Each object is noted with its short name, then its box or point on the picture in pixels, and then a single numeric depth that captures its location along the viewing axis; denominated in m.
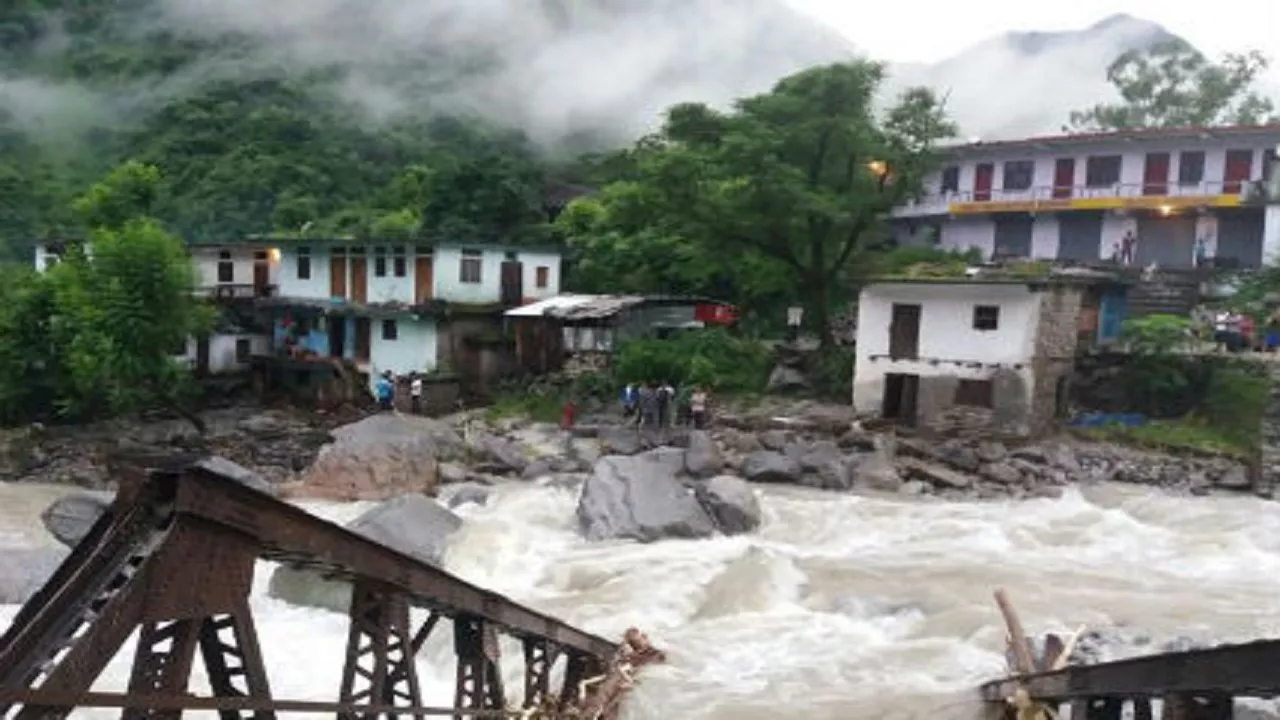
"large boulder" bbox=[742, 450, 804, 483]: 25.62
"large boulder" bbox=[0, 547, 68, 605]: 15.92
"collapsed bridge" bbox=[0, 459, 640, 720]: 4.05
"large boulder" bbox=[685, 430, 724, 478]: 25.14
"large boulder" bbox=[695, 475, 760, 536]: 21.00
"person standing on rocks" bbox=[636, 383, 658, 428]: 29.97
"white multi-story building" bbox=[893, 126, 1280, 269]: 39.75
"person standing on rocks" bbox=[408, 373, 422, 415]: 34.06
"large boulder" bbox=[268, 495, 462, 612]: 15.85
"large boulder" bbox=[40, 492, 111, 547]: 20.30
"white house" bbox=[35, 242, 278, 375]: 39.75
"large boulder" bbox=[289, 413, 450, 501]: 24.95
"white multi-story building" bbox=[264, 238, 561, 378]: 37.22
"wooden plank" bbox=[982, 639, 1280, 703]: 4.58
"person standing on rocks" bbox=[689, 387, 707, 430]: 30.12
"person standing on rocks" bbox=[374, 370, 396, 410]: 34.50
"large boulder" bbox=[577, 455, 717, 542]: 20.19
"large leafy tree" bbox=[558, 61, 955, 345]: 32.09
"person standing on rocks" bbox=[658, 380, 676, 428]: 30.06
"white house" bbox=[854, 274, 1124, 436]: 28.66
